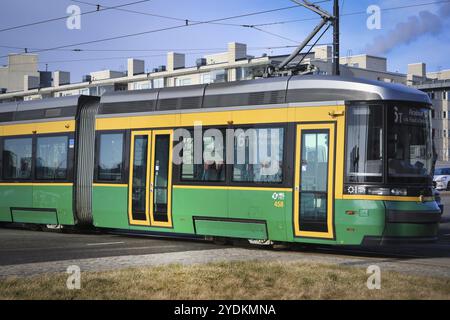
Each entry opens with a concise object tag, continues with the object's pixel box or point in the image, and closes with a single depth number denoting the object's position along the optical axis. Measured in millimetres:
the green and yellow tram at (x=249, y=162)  12492
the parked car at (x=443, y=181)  45375
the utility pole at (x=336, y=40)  21062
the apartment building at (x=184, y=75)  71375
